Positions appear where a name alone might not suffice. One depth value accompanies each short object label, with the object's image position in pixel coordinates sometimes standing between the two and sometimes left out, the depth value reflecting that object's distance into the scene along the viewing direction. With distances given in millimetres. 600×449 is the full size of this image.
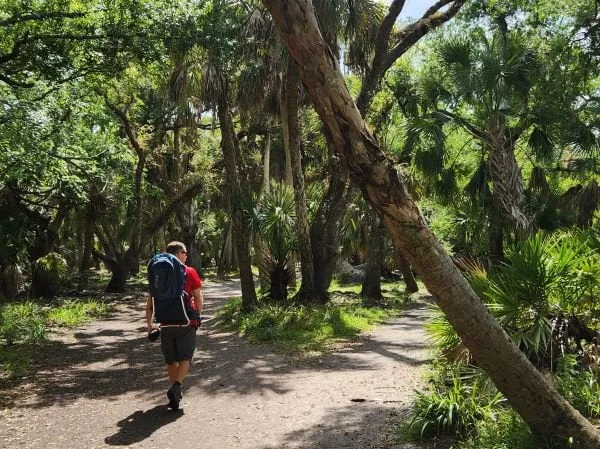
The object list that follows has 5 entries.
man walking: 6137
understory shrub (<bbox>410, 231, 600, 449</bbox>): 5184
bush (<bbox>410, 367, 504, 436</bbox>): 5172
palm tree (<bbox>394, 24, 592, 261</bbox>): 13586
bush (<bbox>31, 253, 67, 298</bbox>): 18984
